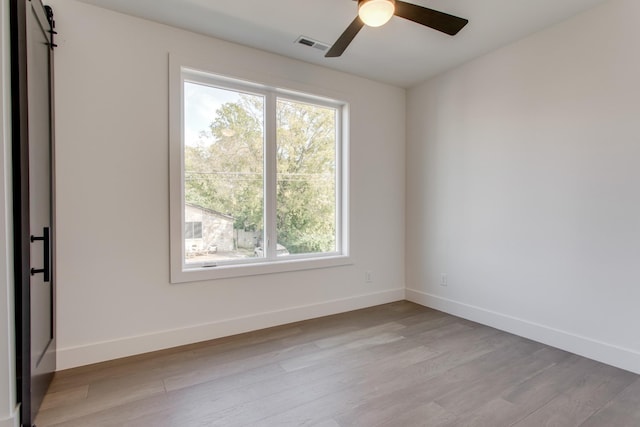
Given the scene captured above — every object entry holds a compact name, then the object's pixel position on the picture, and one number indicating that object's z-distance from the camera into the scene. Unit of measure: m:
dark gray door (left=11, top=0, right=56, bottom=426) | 1.65
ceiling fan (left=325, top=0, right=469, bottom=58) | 1.88
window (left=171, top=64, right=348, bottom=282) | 2.96
